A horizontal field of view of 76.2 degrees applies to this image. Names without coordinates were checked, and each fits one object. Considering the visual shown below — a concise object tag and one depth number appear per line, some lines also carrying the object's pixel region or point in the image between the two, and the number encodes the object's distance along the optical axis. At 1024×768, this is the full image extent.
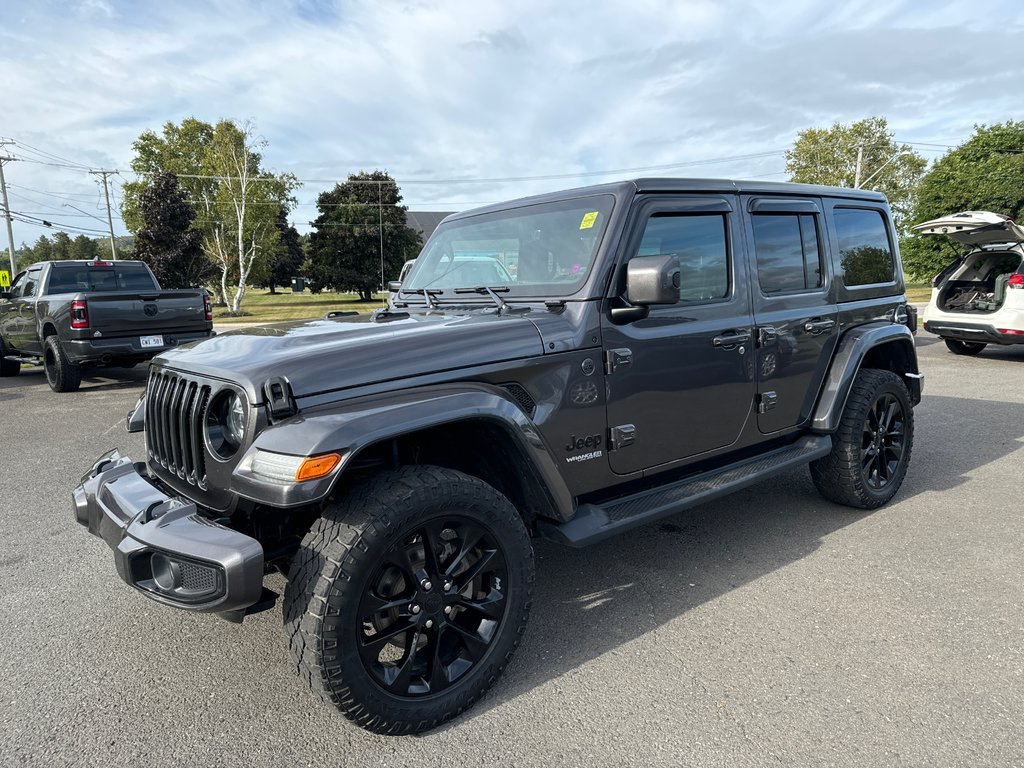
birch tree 31.12
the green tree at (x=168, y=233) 30.22
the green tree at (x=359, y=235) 38.31
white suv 9.57
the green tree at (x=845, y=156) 40.25
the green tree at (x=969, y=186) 23.83
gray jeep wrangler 2.11
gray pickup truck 8.59
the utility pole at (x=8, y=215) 36.82
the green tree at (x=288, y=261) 58.03
